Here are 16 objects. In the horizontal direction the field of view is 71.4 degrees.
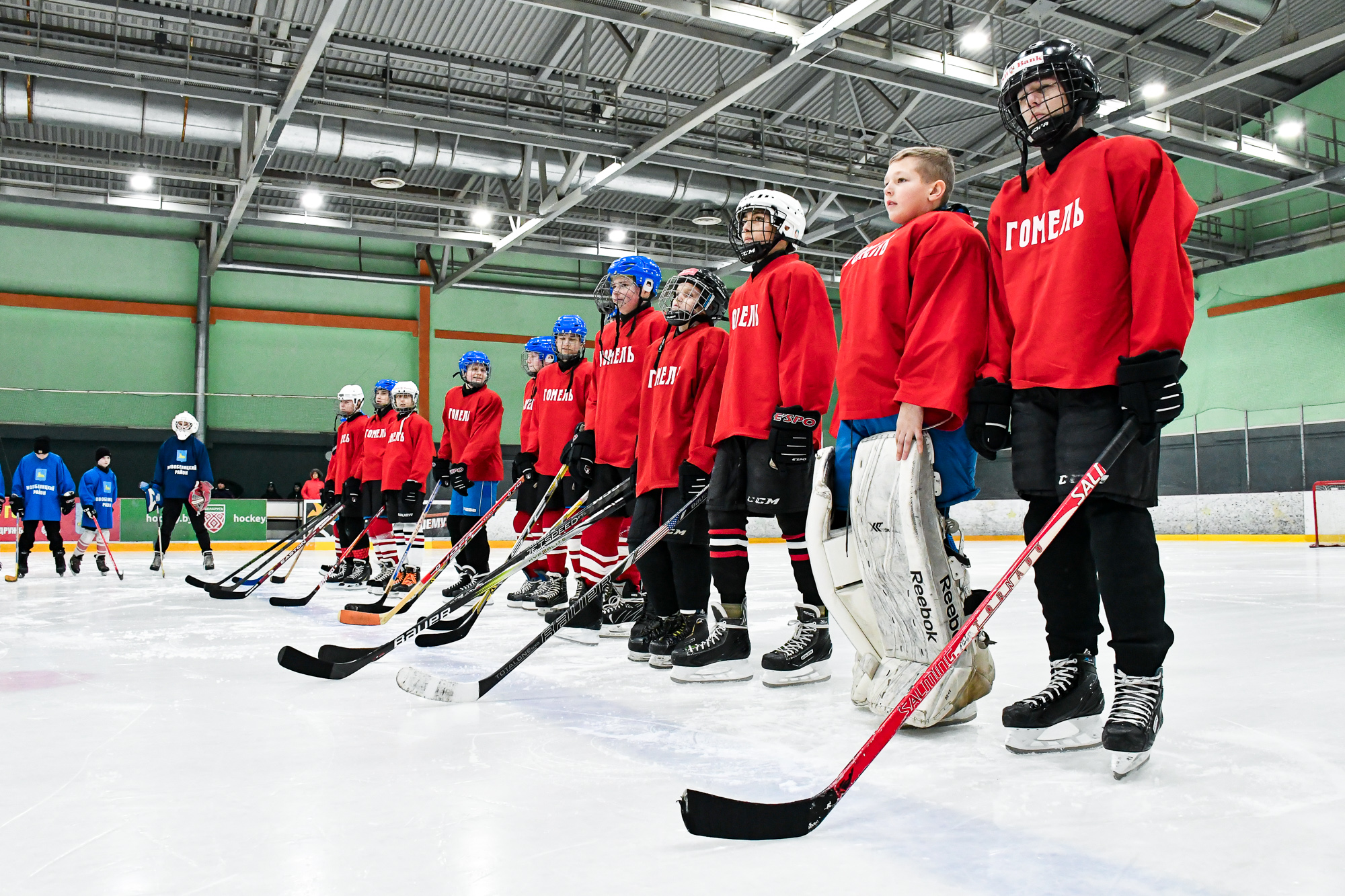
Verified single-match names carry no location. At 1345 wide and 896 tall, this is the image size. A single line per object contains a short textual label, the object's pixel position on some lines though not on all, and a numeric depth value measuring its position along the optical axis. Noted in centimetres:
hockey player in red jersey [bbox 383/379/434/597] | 557
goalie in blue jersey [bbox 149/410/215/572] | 784
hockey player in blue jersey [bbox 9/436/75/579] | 734
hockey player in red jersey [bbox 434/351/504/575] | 547
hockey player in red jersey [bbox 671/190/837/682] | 251
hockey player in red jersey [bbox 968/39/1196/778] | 165
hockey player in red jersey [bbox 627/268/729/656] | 292
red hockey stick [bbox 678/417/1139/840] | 126
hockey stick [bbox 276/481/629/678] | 251
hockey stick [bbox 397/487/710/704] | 221
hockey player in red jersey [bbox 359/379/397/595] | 575
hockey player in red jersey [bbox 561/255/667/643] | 356
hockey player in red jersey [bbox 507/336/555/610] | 481
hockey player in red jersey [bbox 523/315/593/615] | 467
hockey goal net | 1080
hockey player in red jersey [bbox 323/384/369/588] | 644
